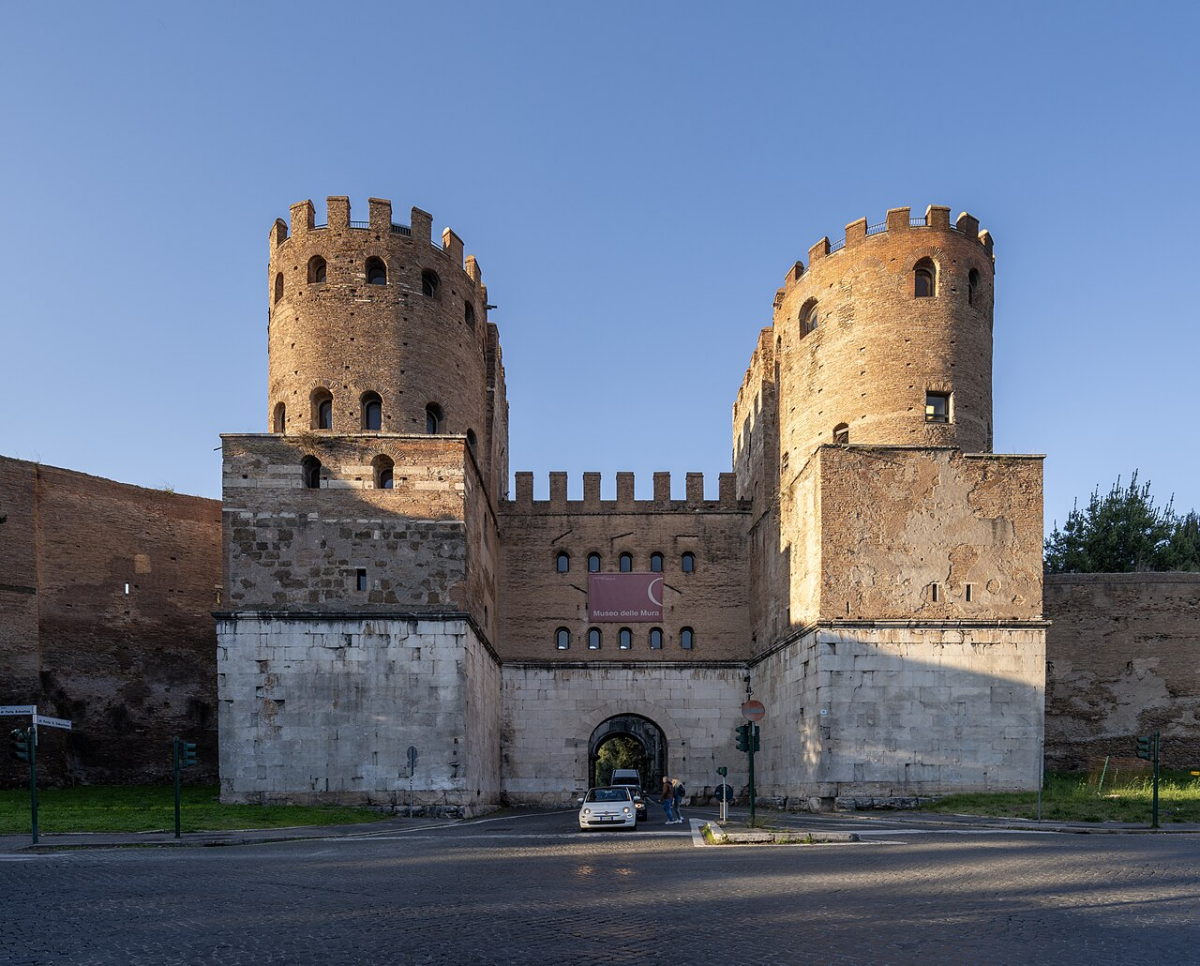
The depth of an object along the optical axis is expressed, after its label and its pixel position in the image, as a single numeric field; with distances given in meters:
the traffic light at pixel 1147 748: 18.94
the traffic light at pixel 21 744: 17.03
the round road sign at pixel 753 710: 17.72
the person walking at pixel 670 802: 22.64
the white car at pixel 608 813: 19.41
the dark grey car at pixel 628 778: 30.67
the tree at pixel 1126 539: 38.94
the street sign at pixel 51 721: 16.95
